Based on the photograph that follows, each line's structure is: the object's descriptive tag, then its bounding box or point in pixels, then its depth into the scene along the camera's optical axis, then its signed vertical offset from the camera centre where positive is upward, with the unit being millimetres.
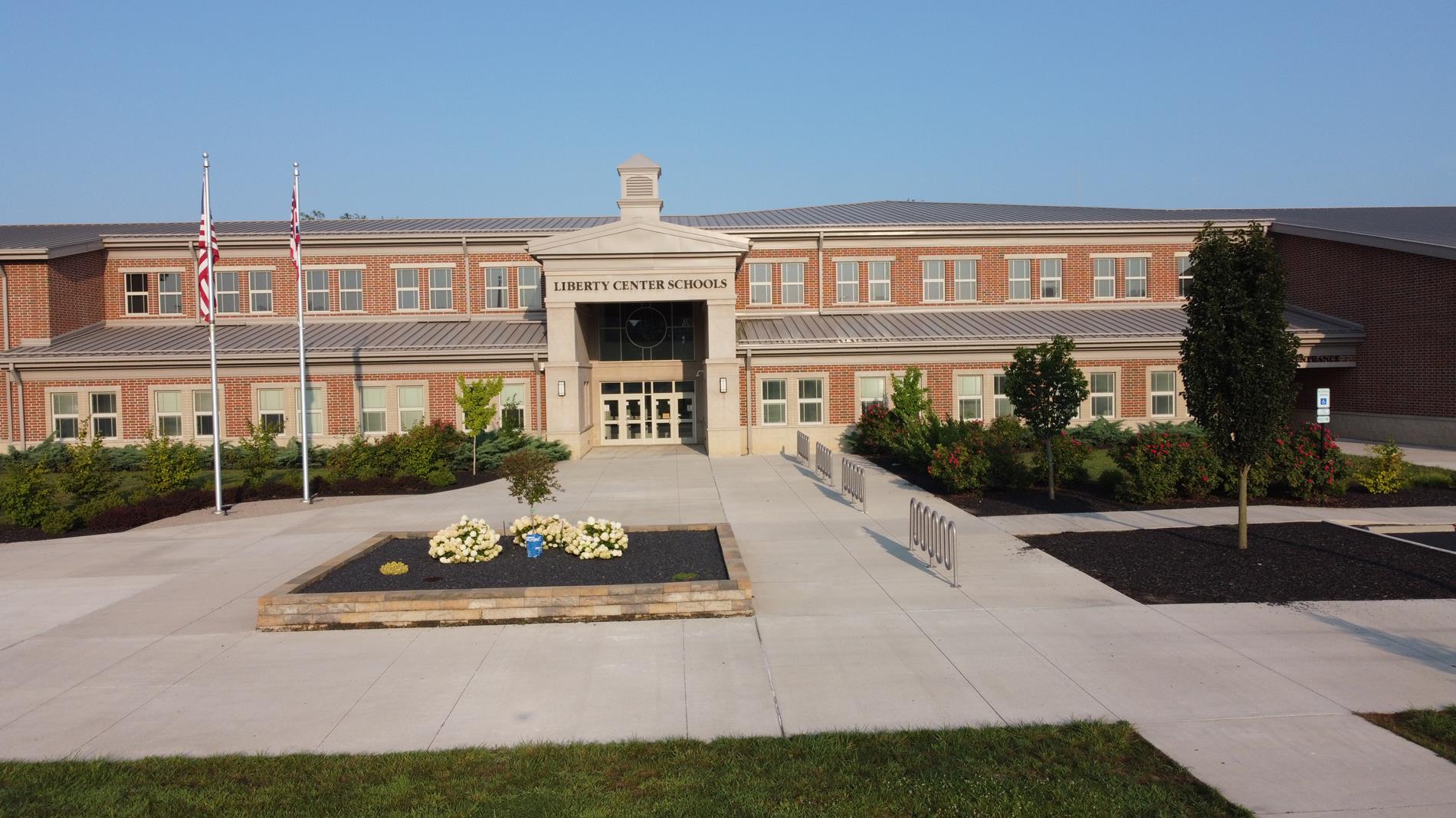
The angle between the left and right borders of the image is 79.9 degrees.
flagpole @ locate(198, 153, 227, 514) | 18297 -245
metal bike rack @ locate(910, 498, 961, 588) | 11789 -2106
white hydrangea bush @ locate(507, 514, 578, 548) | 12477 -1909
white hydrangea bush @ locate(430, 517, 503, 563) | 11938 -2008
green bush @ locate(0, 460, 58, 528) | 16547 -1783
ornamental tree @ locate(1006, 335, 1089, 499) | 17359 +59
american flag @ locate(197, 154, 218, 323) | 18219 +2996
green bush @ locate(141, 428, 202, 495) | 19500 -1407
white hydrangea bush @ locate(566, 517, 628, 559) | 12102 -2026
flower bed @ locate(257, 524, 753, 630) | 9867 -2301
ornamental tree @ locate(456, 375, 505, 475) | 24312 -159
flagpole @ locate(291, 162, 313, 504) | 19302 +496
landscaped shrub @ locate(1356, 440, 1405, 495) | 17297 -1788
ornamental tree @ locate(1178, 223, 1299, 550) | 12125 +646
